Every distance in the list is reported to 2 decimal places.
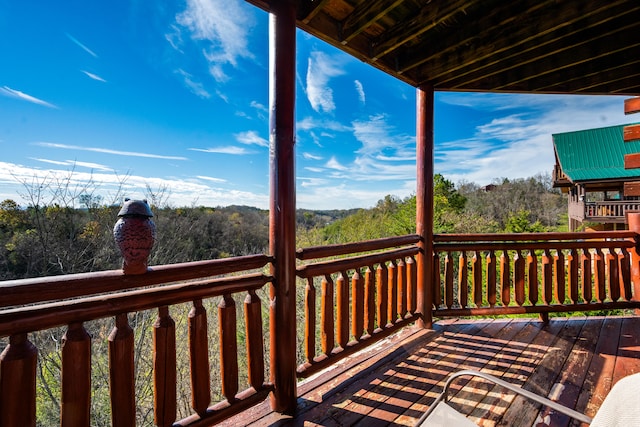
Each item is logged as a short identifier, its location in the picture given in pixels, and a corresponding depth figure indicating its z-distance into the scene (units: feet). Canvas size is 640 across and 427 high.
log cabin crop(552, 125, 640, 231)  33.60
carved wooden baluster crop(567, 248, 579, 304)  9.69
